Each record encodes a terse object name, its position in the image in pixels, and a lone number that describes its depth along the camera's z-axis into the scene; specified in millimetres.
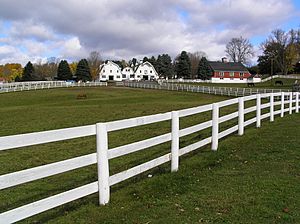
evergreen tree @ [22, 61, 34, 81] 104875
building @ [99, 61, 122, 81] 123250
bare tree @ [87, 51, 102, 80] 127675
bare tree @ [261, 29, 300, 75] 109188
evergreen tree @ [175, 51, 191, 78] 115812
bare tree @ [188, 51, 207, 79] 130250
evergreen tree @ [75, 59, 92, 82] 104556
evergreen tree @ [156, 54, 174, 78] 132125
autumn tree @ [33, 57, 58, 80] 132625
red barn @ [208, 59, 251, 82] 110931
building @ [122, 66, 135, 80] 131625
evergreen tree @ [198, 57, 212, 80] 111094
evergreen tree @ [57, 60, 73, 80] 111000
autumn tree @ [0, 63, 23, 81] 137375
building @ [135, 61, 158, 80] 127750
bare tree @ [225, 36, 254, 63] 127619
